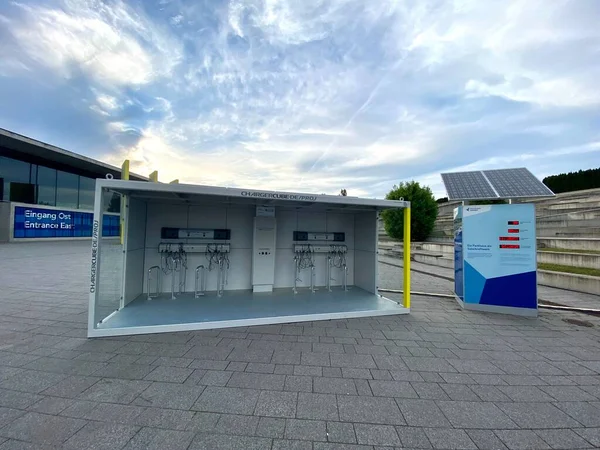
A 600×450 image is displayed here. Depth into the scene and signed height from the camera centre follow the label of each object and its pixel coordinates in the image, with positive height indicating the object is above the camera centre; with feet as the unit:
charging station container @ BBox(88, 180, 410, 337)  13.64 -1.96
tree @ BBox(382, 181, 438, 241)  53.98 +4.98
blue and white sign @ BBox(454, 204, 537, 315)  16.80 -1.28
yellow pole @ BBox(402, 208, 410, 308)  16.48 -1.43
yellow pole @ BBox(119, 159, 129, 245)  15.78 +0.62
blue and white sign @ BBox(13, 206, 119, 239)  60.20 +1.88
